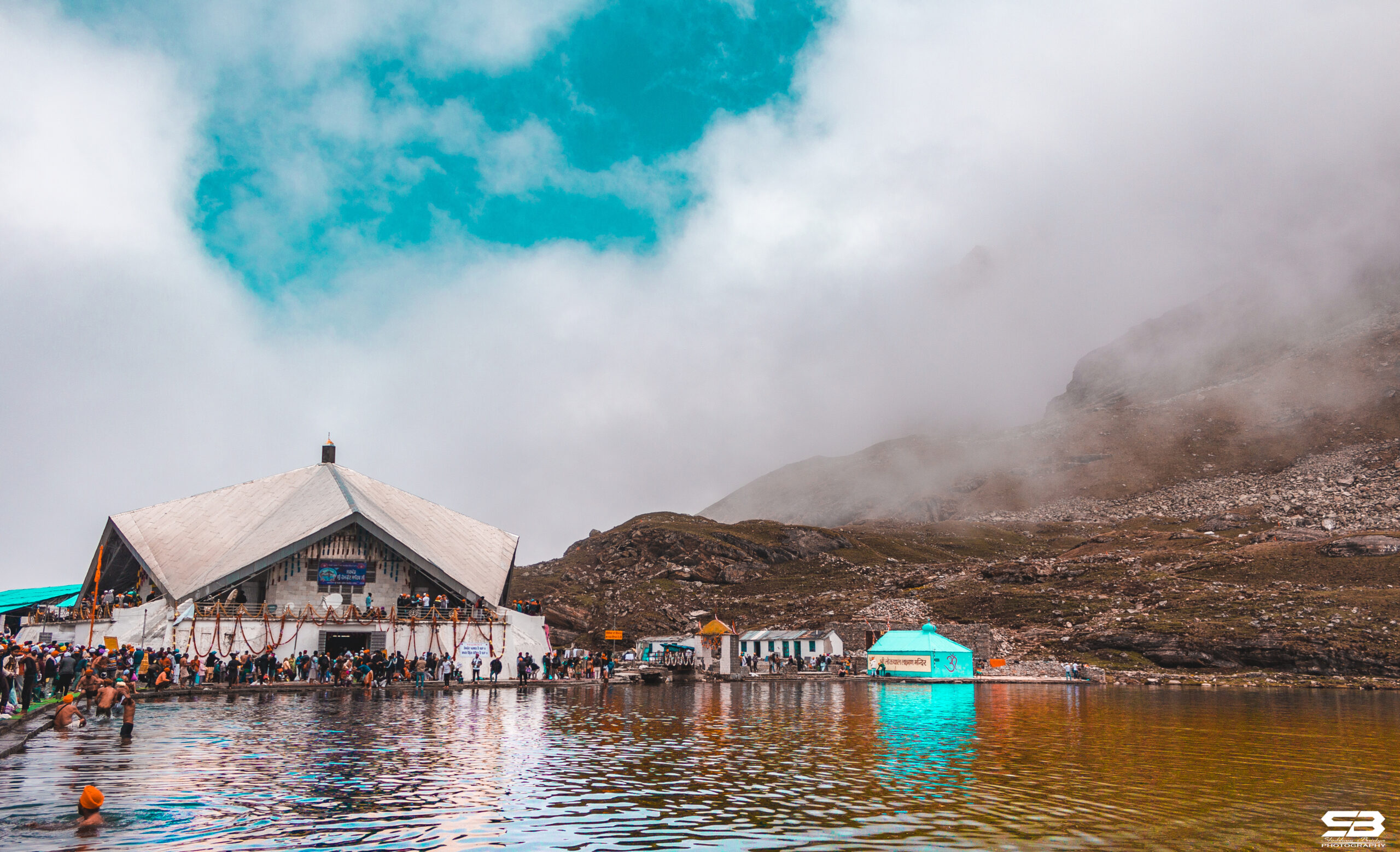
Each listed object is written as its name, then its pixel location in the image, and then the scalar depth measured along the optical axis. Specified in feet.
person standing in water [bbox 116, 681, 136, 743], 64.03
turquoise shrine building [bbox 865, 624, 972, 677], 209.97
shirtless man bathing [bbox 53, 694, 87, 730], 68.80
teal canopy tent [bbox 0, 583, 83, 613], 195.93
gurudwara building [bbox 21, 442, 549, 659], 146.30
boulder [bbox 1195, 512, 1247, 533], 516.32
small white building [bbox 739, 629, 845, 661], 260.62
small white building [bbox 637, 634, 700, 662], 268.41
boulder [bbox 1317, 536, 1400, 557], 313.32
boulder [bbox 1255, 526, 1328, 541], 369.50
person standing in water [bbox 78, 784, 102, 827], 35.60
